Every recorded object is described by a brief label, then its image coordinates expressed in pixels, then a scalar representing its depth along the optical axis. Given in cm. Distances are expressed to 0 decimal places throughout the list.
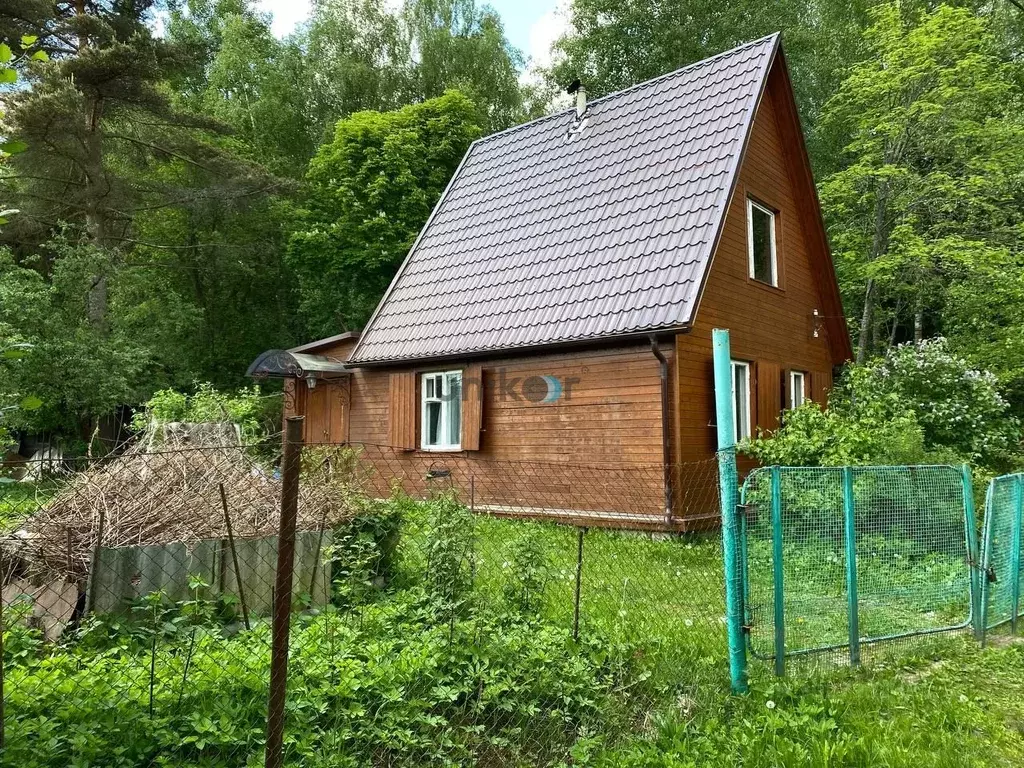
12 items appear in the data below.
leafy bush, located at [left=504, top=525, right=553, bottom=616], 464
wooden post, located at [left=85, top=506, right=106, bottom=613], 428
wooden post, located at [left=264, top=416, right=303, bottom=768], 268
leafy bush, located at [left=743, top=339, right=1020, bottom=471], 858
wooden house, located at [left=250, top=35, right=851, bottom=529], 956
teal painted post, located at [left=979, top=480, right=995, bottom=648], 512
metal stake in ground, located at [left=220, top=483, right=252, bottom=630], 422
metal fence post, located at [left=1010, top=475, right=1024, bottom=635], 552
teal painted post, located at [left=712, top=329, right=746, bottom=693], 399
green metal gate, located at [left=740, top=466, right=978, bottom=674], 424
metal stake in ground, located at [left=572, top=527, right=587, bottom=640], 431
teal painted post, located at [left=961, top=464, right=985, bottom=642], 513
